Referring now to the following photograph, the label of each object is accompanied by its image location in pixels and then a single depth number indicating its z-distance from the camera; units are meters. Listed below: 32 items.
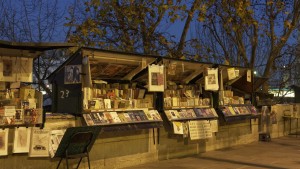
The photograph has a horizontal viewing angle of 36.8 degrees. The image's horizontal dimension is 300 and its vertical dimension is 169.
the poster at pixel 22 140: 7.27
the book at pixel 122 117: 9.15
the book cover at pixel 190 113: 11.09
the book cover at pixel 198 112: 11.35
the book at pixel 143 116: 9.70
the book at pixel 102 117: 8.69
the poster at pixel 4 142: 7.05
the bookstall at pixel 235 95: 12.43
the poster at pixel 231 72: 12.58
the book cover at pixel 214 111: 11.98
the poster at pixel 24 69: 7.68
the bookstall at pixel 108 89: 8.50
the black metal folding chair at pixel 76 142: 7.05
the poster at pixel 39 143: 7.47
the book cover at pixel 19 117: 7.33
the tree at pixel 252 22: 16.19
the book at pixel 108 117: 8.83
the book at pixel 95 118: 8.52
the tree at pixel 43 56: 14.58
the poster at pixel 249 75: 13.69
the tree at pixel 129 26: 15.54
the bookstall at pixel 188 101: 10.62
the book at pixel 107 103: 9.15
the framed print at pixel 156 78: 9.83
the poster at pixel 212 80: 11.63
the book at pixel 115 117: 8.96
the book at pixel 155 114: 10.00
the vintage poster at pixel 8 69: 7.46
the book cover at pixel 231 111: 12.66
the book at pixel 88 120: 8.38
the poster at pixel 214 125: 11.71
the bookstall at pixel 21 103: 7.21
